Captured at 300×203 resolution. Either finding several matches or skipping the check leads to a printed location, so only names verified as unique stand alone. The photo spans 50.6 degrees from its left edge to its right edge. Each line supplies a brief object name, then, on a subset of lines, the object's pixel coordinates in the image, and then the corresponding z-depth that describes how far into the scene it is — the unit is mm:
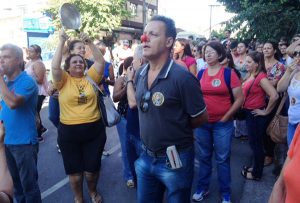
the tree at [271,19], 7867
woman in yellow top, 3428
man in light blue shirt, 3014
